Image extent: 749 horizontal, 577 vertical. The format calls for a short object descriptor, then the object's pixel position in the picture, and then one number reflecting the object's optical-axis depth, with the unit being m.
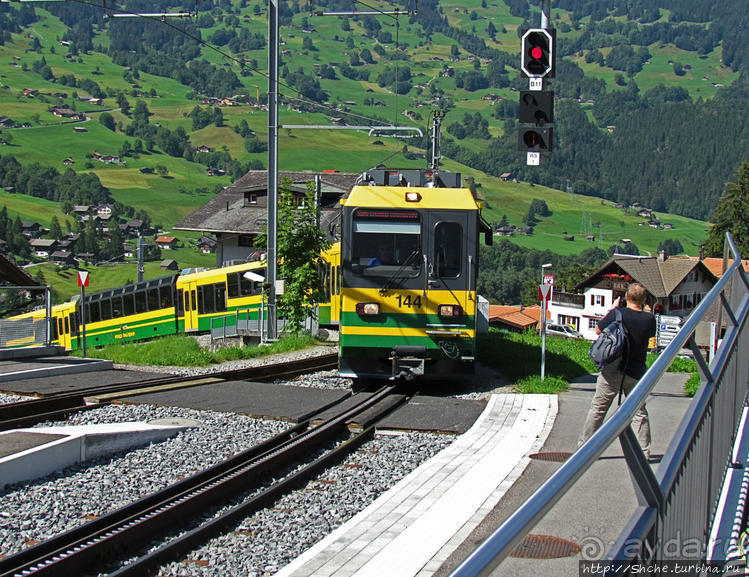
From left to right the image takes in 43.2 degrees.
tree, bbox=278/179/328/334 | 25.48
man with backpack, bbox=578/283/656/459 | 8.23
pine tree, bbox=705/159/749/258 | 78.25
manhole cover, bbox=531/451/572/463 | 9.05
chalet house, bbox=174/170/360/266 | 55.50
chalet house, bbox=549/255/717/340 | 76.38
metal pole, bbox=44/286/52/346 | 19.52
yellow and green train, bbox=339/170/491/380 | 14.42
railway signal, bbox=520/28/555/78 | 14.18
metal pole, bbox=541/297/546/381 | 15.25
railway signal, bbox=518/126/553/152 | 14.54
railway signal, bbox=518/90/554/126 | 14.48
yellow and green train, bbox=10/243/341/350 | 32.82
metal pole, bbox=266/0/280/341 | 23.77
